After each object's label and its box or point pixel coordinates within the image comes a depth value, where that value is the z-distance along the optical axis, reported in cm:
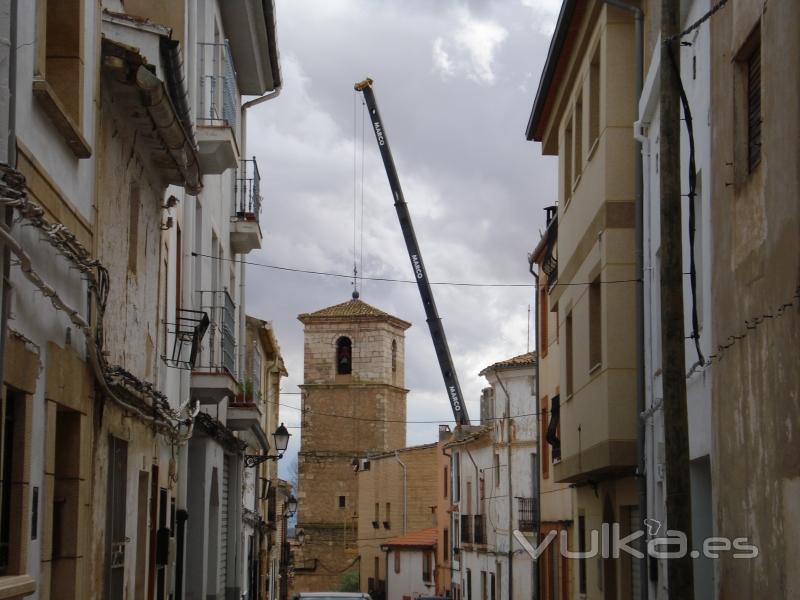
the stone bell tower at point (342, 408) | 8081
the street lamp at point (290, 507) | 4241
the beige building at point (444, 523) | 5526
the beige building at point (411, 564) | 6184
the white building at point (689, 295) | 1220
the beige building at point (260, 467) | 2350
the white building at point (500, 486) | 4053
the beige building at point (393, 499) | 7100
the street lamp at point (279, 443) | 2923
